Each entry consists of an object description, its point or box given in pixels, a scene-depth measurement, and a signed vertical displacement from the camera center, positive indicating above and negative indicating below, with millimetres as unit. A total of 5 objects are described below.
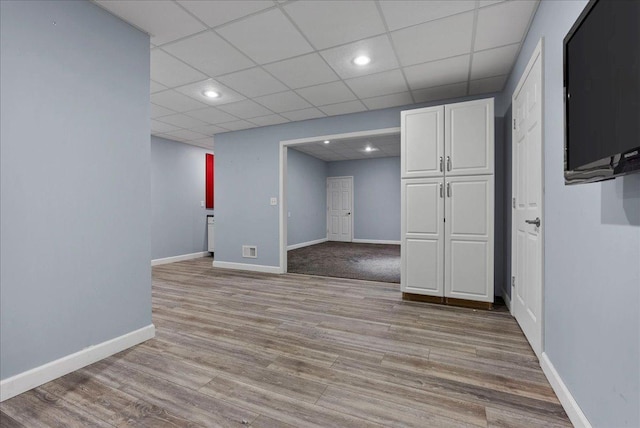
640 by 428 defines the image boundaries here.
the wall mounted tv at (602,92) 805 +399
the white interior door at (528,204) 1932 +66
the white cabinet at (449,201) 3025 +134
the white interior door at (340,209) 9047 +118
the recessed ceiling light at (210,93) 3500 +1471
